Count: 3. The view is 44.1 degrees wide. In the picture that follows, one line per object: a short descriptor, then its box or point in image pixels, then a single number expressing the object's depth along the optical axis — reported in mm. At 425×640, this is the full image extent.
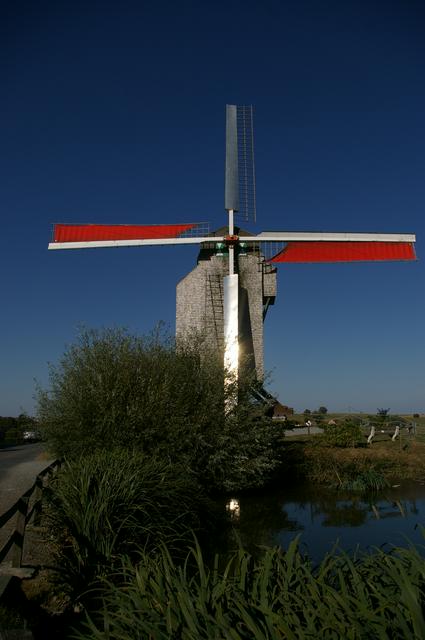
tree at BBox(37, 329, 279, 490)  14336
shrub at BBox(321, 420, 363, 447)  24781
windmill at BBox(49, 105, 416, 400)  24625
